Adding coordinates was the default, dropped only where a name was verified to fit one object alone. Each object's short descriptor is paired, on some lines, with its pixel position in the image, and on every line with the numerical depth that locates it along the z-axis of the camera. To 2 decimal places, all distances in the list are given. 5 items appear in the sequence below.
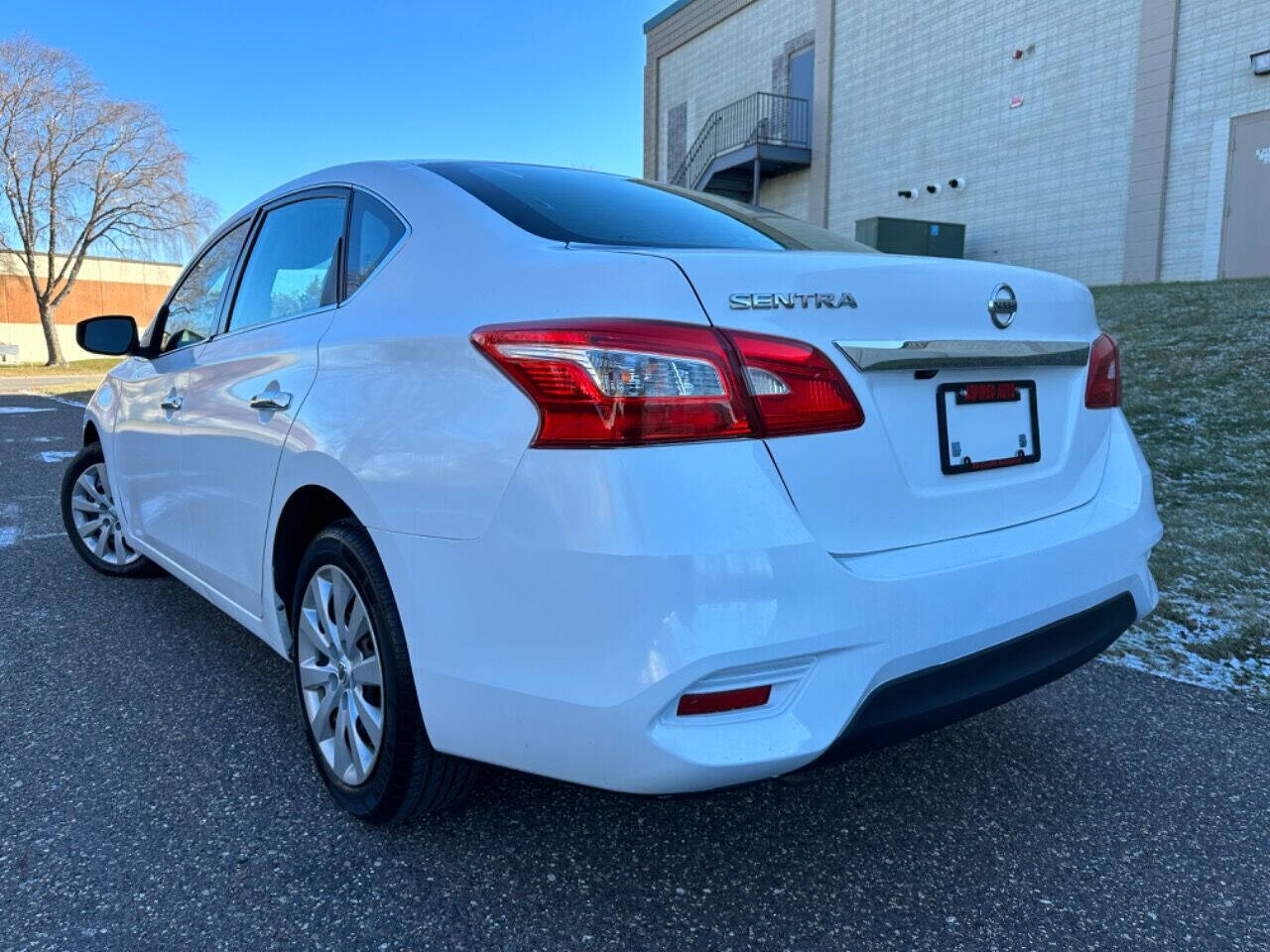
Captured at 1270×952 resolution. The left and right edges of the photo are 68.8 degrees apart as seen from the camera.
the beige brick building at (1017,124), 12.83
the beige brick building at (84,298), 40.69
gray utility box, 15.70
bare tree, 30.55
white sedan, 1.59
